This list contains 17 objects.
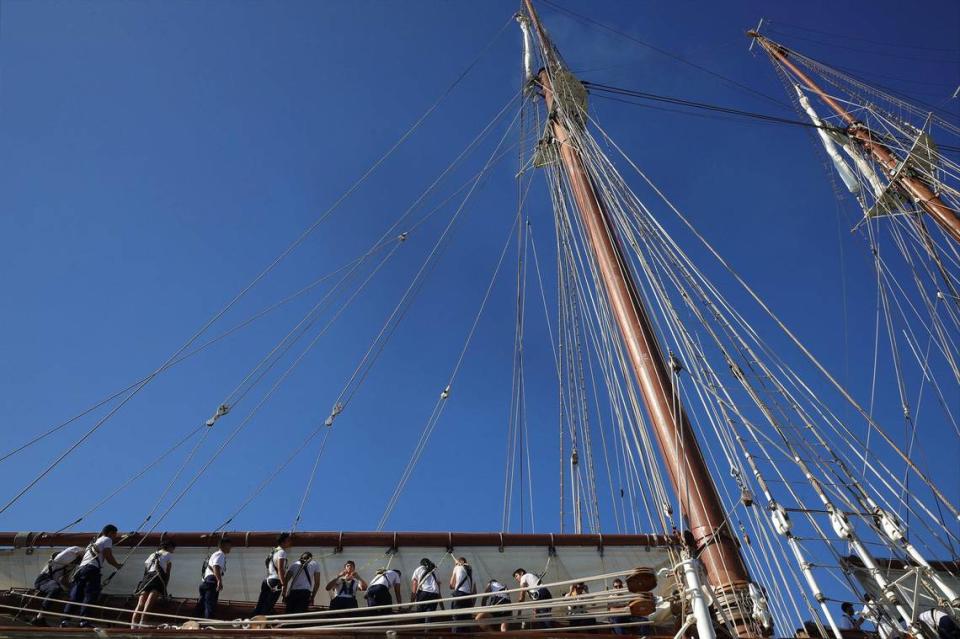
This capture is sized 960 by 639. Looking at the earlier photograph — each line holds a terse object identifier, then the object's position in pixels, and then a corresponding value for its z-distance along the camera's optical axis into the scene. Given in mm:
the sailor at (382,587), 6742
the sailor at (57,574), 6715
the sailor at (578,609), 4918
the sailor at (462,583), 6871
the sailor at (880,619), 6200
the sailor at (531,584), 6636
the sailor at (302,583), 6707
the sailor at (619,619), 6625
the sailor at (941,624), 6371
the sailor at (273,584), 6758
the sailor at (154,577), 6709
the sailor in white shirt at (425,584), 6781
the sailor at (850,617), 7582
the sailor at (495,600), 6887
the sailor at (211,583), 6605
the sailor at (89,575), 6535
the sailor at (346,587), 6715
